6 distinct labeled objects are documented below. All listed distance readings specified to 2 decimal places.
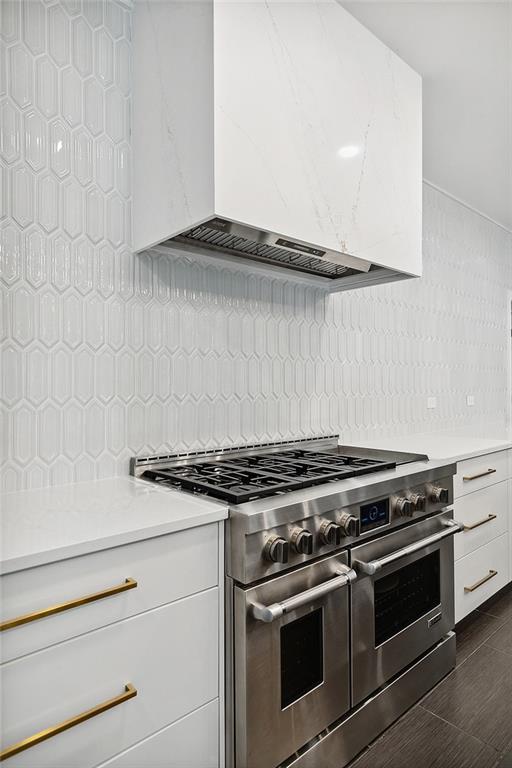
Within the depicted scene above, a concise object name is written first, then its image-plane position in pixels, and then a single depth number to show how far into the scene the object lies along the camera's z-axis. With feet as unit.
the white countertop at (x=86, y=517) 3.34
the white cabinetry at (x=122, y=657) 3.22
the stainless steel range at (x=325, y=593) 4.32
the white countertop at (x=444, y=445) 7.51
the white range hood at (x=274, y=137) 4.71
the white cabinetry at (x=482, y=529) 7.54
